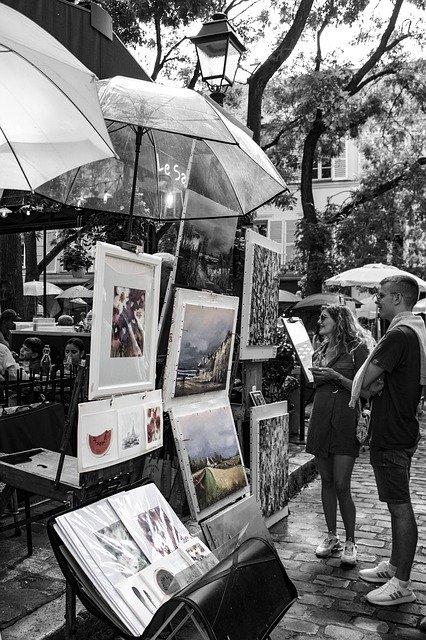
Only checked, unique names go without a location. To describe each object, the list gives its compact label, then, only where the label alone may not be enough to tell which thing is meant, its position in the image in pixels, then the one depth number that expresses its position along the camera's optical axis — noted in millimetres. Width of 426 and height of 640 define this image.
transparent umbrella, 4277
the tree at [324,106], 15336
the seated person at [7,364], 6863
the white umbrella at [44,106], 2547
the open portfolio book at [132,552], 2715
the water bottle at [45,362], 8342
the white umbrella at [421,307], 12884
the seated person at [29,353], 8797
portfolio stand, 2508
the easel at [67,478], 3170
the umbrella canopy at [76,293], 22875
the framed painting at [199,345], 4188
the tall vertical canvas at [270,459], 5105
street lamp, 6051
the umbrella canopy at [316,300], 15797
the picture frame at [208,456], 4180
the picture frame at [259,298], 5164
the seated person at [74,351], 7561
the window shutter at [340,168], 30594
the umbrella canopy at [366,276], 11719
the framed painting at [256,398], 5379
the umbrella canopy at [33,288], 18281
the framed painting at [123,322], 3227
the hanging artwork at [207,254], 4555
